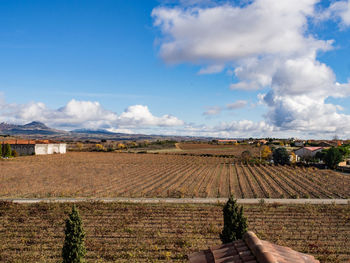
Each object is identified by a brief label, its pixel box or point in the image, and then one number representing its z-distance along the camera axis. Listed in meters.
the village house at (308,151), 88.56
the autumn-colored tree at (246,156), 78.38
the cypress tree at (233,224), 11.57
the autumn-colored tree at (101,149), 122.94
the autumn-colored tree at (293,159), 80.62
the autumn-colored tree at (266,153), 88.81
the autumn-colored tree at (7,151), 83.88
